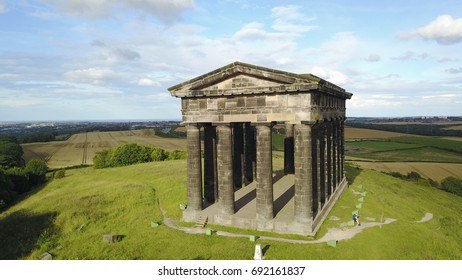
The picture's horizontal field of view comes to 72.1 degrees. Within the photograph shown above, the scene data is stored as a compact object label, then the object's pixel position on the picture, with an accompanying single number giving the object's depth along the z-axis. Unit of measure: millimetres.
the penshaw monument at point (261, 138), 21703
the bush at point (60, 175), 57412
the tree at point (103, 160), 65619
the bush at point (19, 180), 50062
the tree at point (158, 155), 68562
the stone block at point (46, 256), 20688
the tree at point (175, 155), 70062
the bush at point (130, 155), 65625
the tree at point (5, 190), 41569
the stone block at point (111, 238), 22828
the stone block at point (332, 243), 20391
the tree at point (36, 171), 55719
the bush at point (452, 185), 55125
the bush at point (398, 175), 61469
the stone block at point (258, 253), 18945
